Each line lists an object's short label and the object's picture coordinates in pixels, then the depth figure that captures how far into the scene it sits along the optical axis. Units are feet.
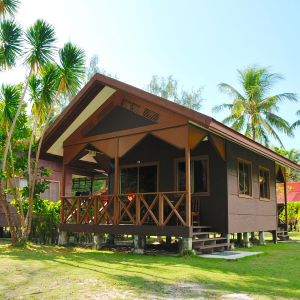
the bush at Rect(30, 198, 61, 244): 44.52
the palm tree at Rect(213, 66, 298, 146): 90.74
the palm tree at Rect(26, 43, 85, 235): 41.55
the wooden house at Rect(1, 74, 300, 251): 34.01
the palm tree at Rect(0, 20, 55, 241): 41.04
